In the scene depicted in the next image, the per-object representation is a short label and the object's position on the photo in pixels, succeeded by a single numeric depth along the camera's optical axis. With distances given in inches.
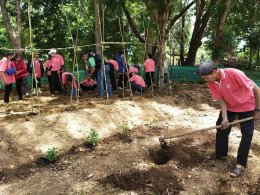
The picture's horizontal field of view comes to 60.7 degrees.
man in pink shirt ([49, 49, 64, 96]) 257.0
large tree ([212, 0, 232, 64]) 293.8
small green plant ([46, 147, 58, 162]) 142.4
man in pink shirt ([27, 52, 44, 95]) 263.0
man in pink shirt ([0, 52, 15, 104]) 210.9
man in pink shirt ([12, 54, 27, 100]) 233.2
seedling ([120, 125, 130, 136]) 169.0
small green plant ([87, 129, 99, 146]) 154.8
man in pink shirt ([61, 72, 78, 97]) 238.1
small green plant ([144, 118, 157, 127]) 181.0
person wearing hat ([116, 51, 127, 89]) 278.4
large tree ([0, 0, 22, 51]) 294.4
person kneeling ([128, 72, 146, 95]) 256.5
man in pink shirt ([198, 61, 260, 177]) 112.1
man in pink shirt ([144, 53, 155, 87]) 283.2
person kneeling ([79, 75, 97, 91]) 265.6
